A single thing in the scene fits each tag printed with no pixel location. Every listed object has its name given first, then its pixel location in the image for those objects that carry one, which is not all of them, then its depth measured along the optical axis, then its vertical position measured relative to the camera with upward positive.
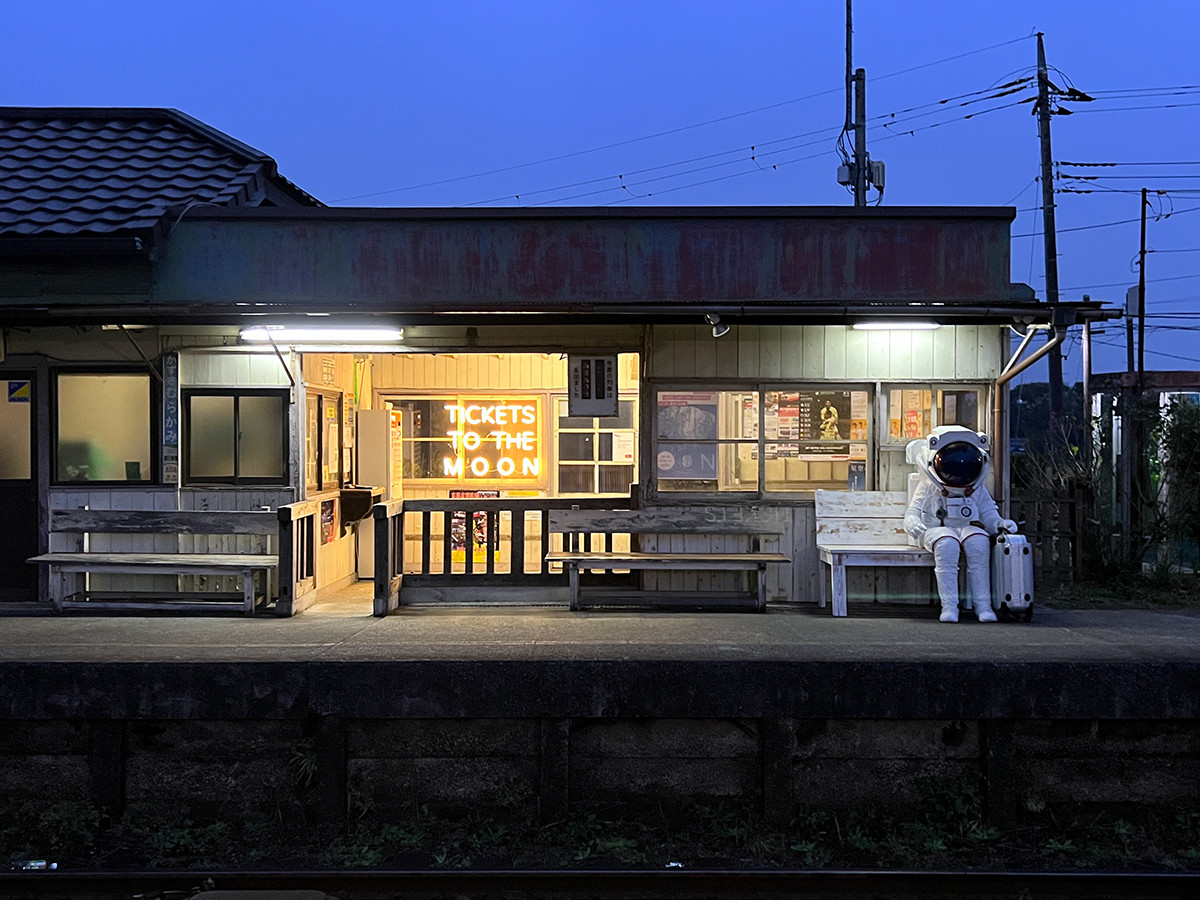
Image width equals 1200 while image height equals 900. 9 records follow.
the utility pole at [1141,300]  22.09 +4.10
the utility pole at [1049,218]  19.89 +4.95
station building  9.11 +1.13
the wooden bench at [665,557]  9.09 -0.82
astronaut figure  8.62 -0.43
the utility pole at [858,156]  19.67 +5.93
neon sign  12.51 +0.33
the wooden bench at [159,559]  8.99 -0.81
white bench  9.29 -0.50
